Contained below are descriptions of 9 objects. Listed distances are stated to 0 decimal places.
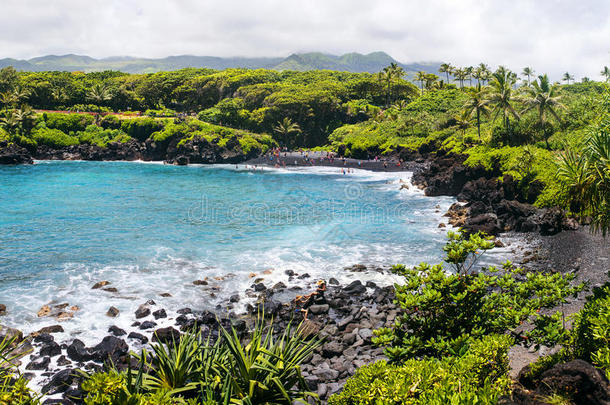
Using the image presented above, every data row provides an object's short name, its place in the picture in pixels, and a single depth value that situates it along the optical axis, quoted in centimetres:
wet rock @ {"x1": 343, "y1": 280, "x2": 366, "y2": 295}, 2058
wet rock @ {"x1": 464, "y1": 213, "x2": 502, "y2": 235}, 2916
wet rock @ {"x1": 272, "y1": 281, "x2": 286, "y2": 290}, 2153
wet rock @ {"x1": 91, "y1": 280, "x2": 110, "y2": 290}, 2128
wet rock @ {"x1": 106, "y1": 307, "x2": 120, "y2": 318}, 1812
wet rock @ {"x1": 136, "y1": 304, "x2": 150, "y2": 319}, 1797
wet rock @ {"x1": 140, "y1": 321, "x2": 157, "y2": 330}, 1706
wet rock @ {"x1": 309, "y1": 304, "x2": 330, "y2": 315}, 1853
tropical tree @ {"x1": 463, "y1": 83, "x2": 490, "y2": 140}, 5500
